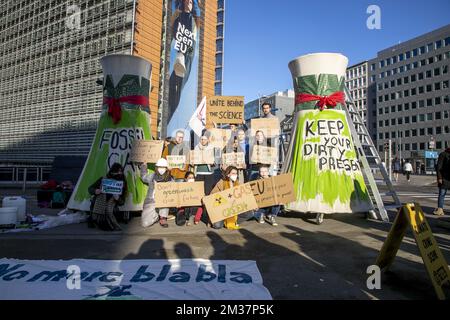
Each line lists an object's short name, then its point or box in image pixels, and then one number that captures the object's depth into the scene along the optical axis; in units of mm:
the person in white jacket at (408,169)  24716
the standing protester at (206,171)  8367
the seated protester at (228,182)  6955
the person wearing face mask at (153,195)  7105
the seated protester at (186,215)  7312
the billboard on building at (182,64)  43438
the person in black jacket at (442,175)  8419
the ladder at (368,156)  7422
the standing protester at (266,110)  8202
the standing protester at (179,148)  8297
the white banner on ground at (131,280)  3156
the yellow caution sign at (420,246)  3100
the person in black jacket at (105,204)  6711
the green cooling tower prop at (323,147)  7207
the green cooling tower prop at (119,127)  7773
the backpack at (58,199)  10266
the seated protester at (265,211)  7268
